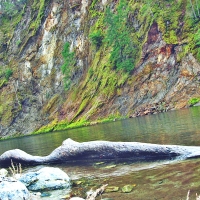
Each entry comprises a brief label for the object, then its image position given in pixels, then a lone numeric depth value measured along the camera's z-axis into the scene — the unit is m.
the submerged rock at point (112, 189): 9.42
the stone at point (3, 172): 14.29
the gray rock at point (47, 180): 11.01
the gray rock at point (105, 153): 12.43
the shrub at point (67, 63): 71.19
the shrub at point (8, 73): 81.97
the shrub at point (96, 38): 65.94
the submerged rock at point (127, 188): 9.11
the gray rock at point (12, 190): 8.98
